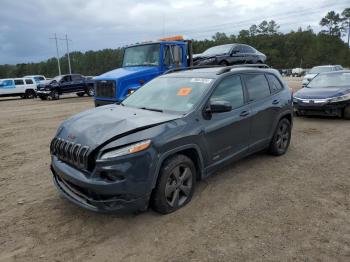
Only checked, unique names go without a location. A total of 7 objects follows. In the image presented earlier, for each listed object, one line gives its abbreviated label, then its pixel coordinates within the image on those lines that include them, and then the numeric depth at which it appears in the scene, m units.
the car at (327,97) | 9.07
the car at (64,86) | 22.14
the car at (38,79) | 27.60
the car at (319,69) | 21.26
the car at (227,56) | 12.64
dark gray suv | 3.25
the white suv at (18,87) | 24.70
